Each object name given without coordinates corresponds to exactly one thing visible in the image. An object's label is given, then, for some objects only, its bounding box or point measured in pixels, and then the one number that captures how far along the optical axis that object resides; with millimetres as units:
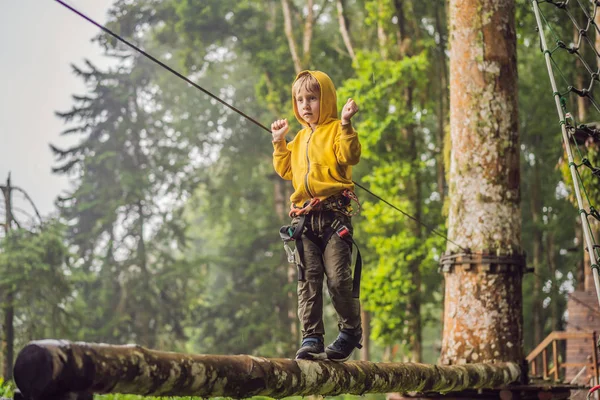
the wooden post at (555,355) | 11594
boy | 4754
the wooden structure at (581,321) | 15305
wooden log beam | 2945
